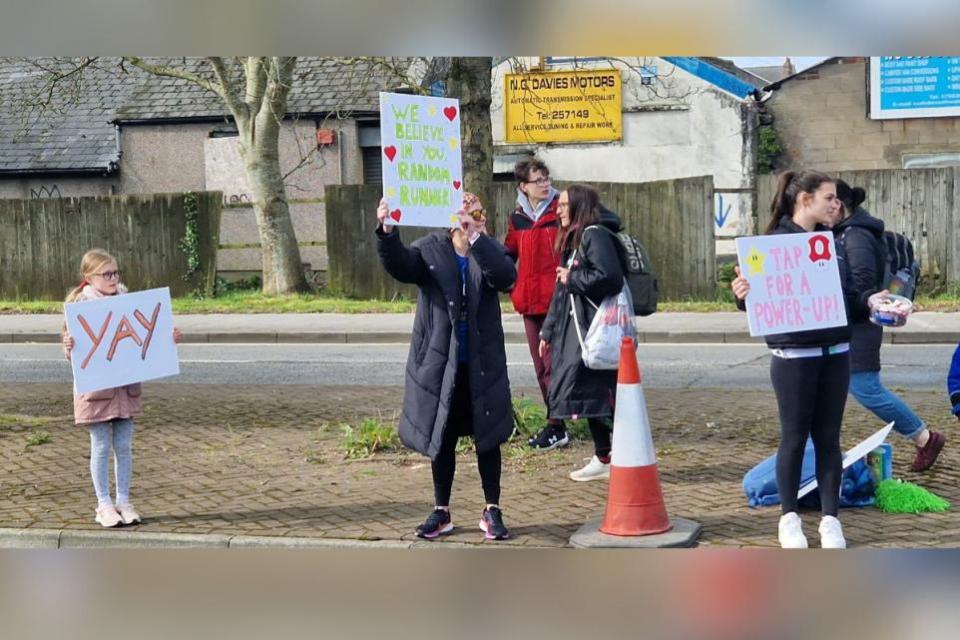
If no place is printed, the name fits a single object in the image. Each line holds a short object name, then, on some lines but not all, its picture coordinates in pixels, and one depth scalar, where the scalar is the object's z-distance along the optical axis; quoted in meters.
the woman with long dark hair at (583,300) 14.37
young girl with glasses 13.16
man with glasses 16.73
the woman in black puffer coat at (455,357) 12.26
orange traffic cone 12.35
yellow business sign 51.22
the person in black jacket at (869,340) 12.69
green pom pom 13.15
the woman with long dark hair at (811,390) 11.73
